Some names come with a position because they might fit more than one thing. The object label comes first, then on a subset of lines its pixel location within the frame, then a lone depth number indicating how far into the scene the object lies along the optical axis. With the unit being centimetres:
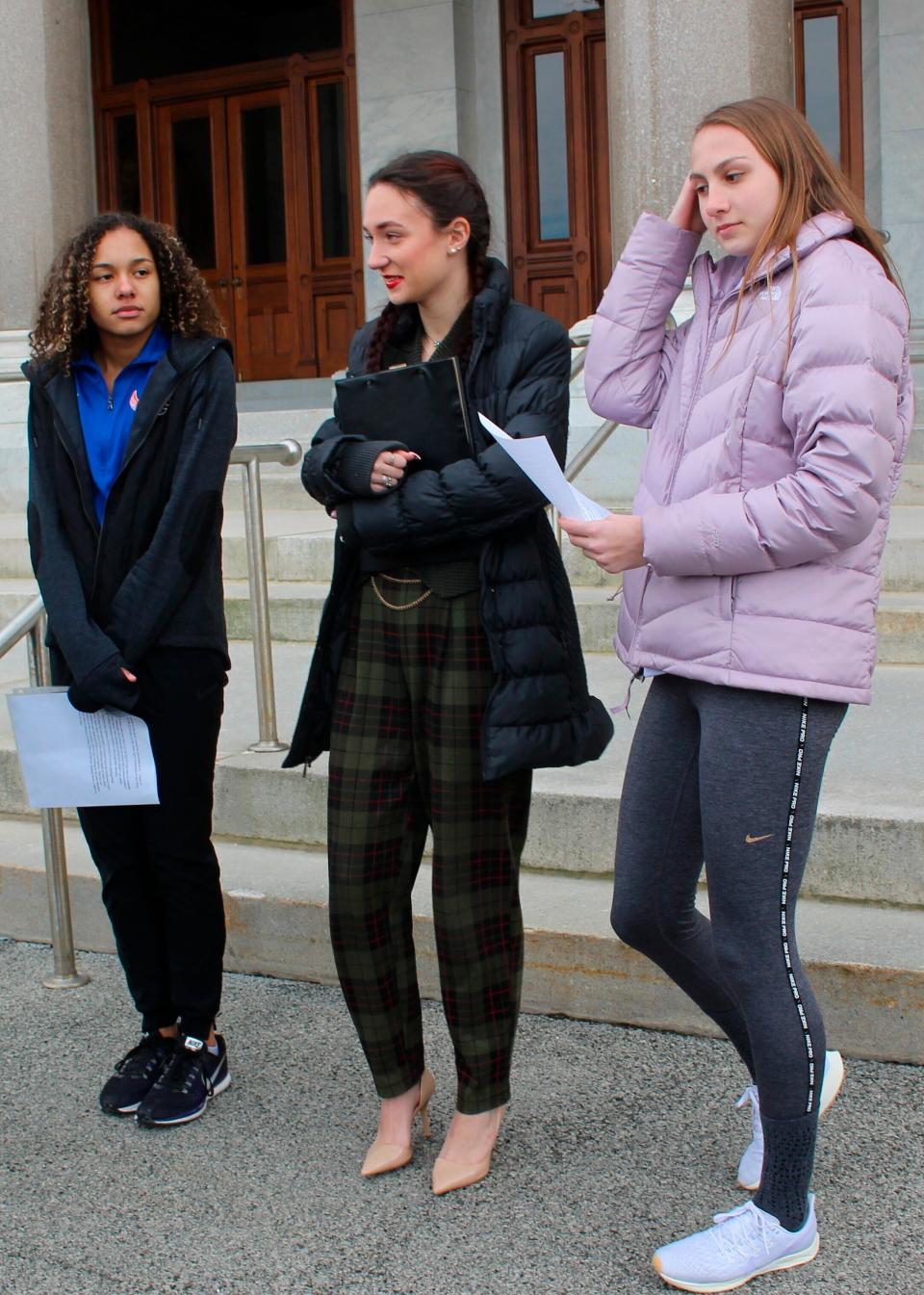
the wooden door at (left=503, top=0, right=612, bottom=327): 1141
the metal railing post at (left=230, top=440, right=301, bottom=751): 459
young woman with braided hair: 268
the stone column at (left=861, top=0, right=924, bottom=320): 1001
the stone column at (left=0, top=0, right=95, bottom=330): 902
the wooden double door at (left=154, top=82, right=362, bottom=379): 1248
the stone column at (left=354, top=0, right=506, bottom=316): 1141
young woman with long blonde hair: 223
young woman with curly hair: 310
